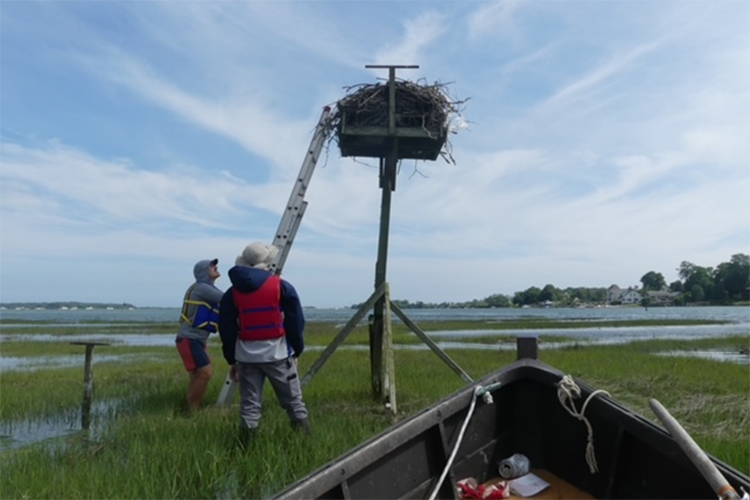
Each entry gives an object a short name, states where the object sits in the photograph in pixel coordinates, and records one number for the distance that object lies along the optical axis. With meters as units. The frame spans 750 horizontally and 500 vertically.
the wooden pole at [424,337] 7.29
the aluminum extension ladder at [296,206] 7.64
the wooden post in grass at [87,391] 6.78
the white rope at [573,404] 3.46
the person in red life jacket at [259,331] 5.32
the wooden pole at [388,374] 6.74
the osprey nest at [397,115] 7.77
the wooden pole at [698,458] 2.34
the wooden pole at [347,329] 7.24
